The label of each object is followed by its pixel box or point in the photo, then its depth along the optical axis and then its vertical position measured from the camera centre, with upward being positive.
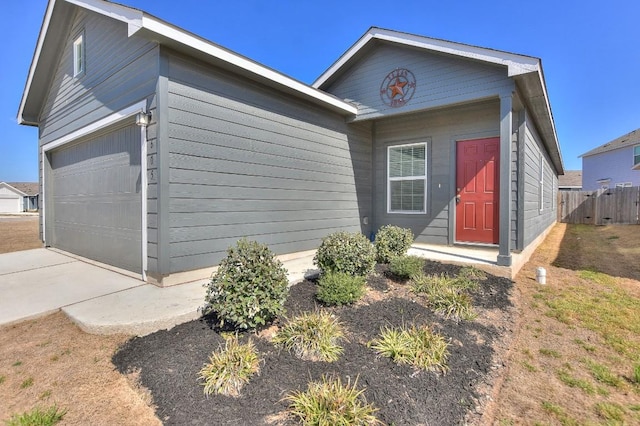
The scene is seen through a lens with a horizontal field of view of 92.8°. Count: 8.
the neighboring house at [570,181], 30.20 +2.70
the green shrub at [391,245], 5.01 -0.63
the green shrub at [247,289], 2.75 -0.77
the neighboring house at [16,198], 40.84 +1.16
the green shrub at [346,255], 4.03 -0.65
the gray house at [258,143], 4.13 +1.18
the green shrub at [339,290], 3.47 -0.96
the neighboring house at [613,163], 18.86 +3.01
